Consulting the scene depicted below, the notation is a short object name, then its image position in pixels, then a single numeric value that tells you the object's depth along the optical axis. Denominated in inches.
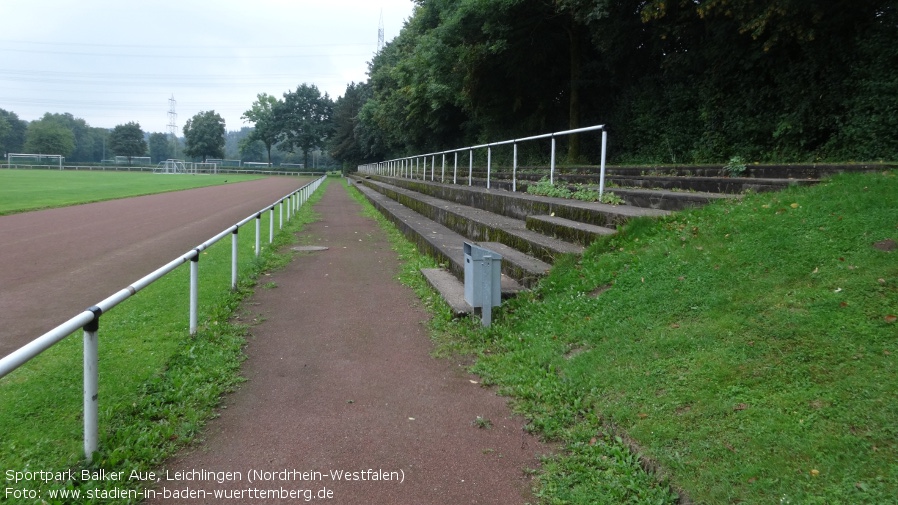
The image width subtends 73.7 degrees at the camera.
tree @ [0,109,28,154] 4261.8
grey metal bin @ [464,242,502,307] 212.4
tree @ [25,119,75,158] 3914.9
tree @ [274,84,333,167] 3838.6
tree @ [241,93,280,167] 3882.9
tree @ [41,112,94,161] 4968.0
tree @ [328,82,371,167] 2859.3
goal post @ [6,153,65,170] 3265.3
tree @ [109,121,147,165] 4370.1
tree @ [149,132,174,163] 5275.6
